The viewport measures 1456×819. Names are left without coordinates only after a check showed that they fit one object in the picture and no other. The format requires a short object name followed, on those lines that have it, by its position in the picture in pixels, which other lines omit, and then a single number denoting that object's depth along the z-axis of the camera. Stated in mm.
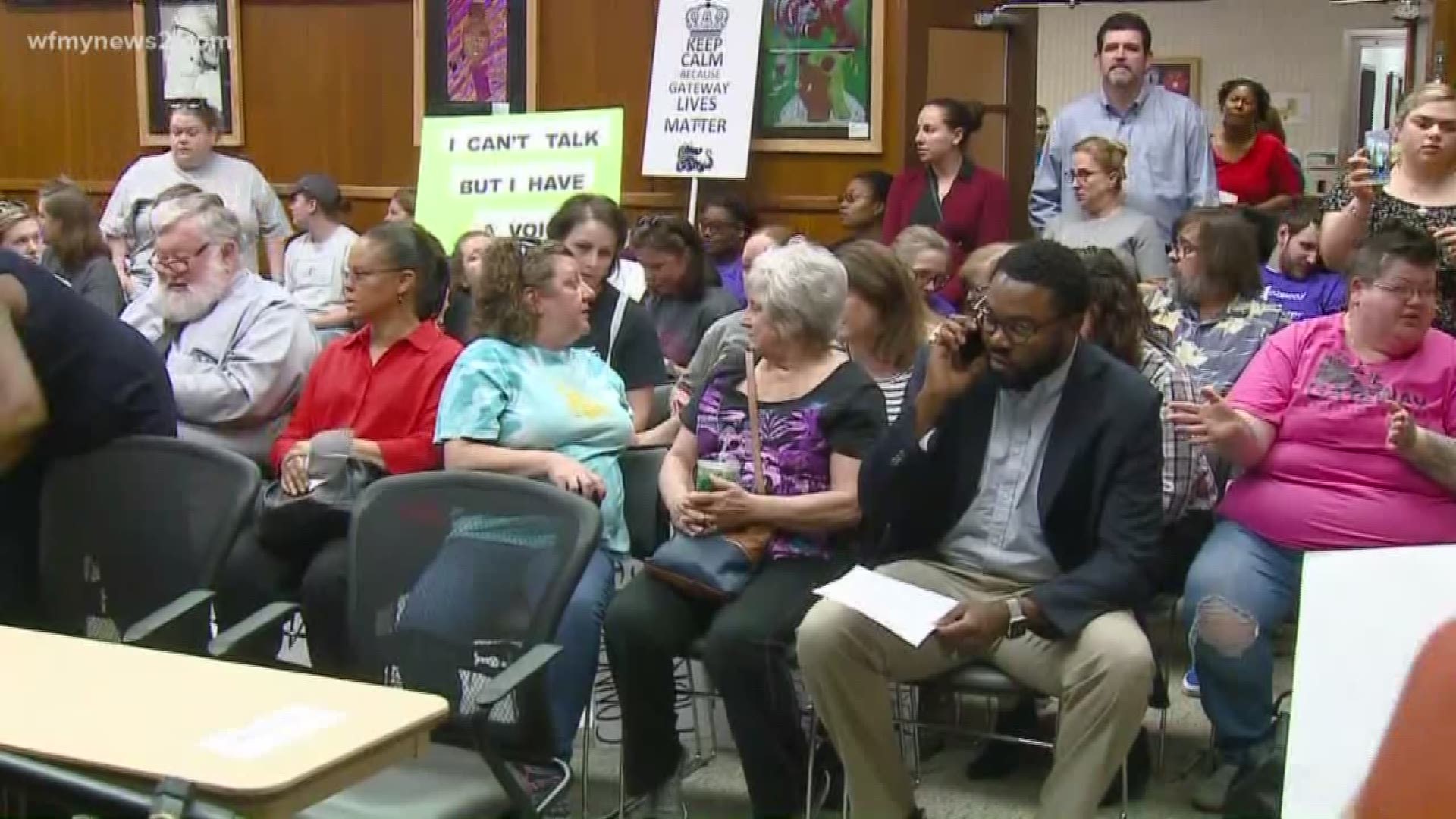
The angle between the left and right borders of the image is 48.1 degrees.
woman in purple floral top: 3416
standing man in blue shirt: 5629
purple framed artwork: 8172
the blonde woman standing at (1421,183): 4184
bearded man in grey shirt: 4238
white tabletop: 2076
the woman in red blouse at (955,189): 6086
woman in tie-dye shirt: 3713
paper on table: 2121
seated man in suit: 3158
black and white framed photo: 8984
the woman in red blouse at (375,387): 3871
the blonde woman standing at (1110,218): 5199
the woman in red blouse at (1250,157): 6441
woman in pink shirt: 3498
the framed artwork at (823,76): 7336
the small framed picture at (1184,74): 11617
